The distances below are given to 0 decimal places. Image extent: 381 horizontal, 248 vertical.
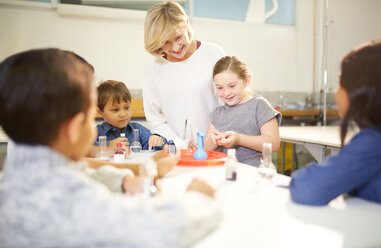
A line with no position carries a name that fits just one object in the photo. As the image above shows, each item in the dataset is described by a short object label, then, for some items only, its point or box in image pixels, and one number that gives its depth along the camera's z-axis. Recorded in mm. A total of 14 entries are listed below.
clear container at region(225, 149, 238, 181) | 1146
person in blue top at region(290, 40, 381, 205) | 824
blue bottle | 1502
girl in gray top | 1700
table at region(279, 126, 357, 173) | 2316
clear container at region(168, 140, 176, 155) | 1712
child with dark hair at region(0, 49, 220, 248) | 569
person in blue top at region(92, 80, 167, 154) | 2053
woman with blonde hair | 2084
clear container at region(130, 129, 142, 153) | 1838
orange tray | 1410
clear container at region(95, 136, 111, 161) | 1574
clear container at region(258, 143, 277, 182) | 1116
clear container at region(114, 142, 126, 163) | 1576
